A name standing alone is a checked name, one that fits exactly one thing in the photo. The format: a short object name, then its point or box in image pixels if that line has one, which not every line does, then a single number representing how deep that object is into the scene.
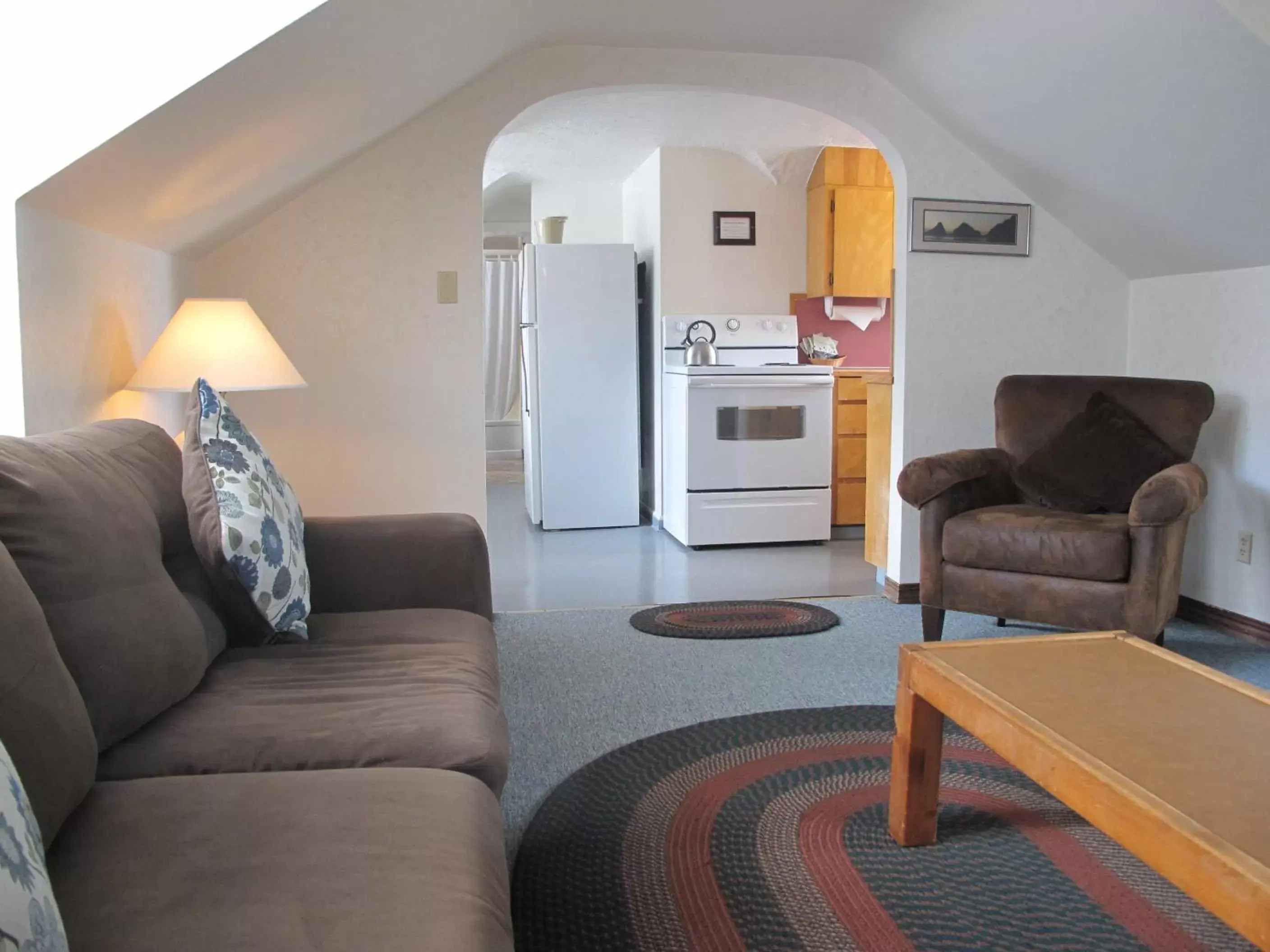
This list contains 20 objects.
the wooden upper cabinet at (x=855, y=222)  5.59
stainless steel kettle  5.36
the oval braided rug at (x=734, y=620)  3.47
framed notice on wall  5.82
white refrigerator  5.63
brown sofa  0.98
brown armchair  2.88
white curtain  8.55
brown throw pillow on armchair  3.21
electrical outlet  3.40
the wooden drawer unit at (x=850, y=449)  5.43
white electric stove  5.10
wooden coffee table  1.19
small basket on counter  5.86
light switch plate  3.48
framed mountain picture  3.79
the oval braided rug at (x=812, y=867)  1.64
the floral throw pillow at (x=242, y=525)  1.79
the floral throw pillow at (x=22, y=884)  0.67
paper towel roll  6.07
